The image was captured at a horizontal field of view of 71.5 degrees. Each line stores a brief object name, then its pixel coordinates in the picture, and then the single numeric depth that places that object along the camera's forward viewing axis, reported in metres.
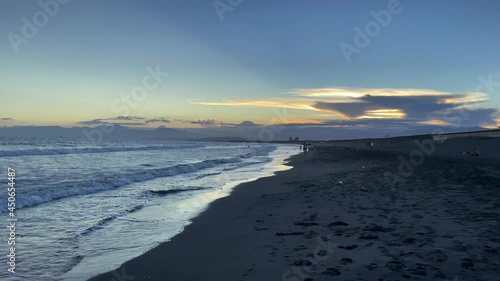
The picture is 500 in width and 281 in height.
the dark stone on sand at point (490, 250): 6.69
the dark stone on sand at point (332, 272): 6.18
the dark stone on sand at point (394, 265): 6.19
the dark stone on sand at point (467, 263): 6.05
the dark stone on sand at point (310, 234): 8.90
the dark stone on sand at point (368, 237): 8.25
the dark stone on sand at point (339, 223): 9.88
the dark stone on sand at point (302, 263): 6.79
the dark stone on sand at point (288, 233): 9.32
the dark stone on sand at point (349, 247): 7.63
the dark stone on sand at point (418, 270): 5.90
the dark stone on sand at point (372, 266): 6.32
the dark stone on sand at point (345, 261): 6.74
